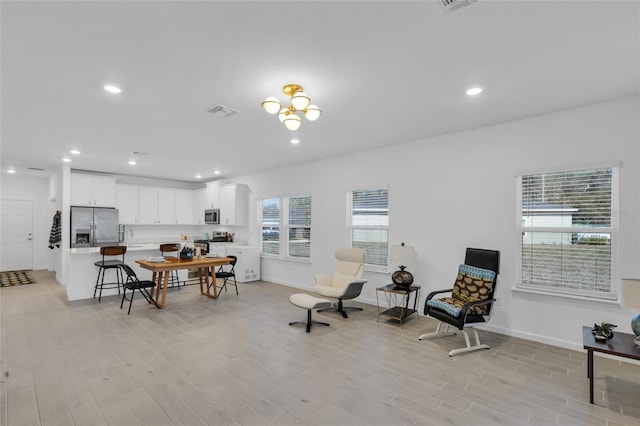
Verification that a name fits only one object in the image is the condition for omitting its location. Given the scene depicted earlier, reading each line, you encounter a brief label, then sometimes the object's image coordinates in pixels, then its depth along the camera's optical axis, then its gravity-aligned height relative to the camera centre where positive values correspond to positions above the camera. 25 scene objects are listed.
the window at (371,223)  5.41 -0.19
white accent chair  4.63 -1.07
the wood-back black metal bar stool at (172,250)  6.00 -0.97
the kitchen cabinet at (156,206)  8.41 +0.12
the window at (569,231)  3.38 -0.19
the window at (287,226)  6.76 -0.33
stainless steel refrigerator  7.05 -0.39
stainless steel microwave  8.36 -0.14
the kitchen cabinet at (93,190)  7.12 +0.47
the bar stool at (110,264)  5.44 -0.97
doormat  6.92 -1.66
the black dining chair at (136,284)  4.87 -1.18
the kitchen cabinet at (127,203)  7.98 +0.19
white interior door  8.36 -0.72
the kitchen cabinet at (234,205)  7.94 +0.17
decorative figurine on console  2.65 -1.02
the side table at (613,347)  2.39 -1.07
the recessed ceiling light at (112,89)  2.92 +1.17
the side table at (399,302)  4.41 -1.44
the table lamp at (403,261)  4.47 -0.71
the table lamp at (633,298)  2.48 -0.67
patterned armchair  3.45 -1.01
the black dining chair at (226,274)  5.91 -1.22
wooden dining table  5.12 -0.96
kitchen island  5.56 -1.13
